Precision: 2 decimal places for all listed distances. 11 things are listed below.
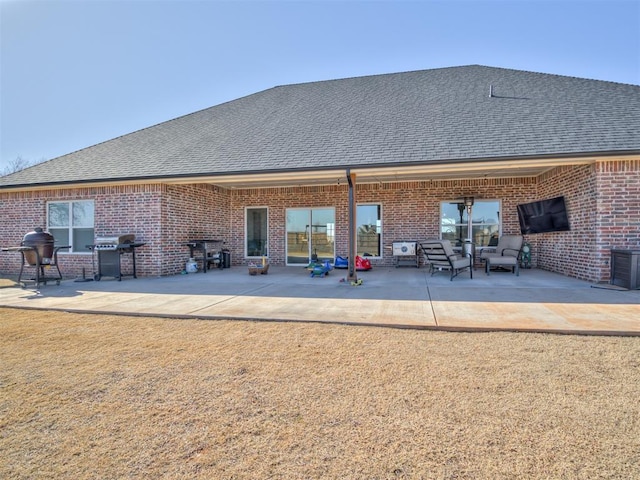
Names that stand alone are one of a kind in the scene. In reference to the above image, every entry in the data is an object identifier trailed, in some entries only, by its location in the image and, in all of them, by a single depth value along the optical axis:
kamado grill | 8.05
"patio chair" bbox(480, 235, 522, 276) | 8.81
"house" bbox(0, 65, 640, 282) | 7.51
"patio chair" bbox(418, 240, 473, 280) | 8.06
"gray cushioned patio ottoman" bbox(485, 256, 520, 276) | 8.76
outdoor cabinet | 6.45
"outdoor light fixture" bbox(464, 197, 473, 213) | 10.83
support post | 7.85
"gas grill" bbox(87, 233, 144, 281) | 8.78
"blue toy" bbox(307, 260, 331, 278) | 9.04
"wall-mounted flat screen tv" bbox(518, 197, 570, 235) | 8.71
